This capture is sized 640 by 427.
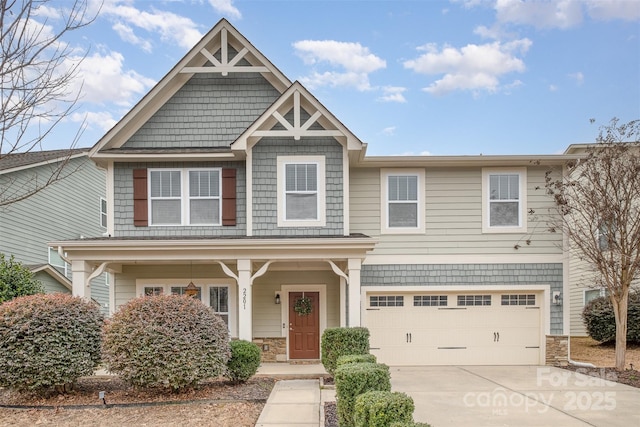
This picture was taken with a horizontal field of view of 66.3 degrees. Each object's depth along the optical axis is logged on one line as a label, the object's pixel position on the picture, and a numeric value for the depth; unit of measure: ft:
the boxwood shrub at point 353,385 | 19.63
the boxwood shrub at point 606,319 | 47.01
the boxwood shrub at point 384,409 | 14.85
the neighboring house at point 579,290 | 56.08
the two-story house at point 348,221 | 41.47
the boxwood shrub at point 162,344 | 27.68
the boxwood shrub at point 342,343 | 33.60
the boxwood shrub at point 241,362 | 32.07
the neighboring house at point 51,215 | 50.88
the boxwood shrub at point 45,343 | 27.66
